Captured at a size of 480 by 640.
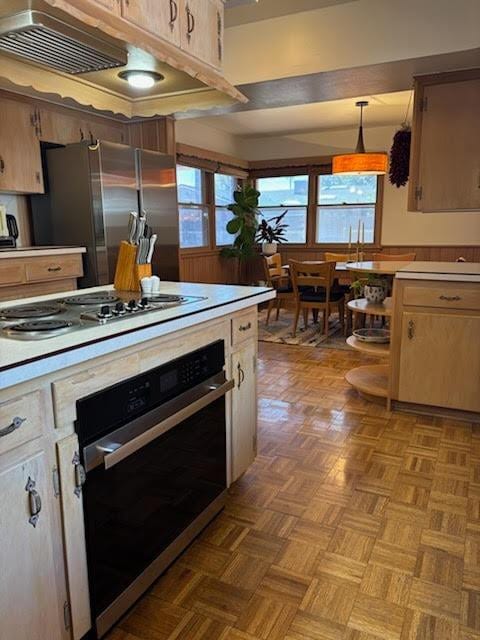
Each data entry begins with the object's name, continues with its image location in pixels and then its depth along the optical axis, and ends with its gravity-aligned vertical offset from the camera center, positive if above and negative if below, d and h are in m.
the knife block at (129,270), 2.01 -0.15
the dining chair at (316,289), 4.61 -0.58
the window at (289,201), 6.85 +0.46
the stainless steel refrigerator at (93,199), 3.61 +0.27
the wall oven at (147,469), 1.21 -0.70
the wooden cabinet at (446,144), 2.83 +0.53
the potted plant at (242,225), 6.34 +0.11
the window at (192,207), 5.62 +0.32
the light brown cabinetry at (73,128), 3.64 +0.88
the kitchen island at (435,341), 2.71 -0.64
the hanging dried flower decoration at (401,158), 3.22 +0.50
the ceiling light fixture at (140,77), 1.66 +0.55
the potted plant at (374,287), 3.19 -0.37
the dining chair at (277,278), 5.30 -0.52
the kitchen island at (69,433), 1.00 -0.47
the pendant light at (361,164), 4.37 +0.63
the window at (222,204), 6.38 +0.39
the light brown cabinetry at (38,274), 3.11 -0.28
